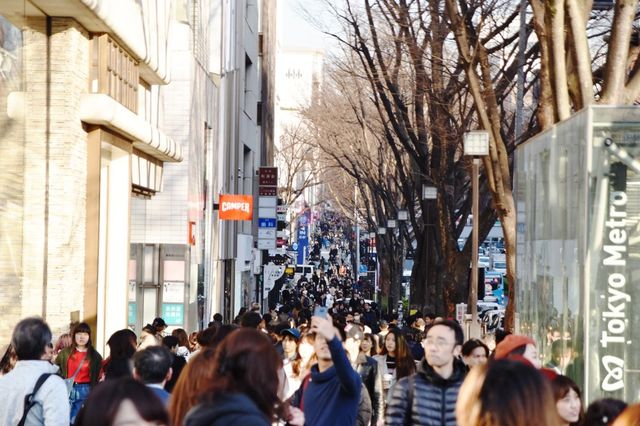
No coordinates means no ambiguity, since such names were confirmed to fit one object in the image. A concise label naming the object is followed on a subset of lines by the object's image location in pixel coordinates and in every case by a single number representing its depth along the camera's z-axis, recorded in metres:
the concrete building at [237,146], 37.59
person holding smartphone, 8.02
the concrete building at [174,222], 28.50
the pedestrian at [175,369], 9.93
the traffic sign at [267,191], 47.41
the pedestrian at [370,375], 10.88
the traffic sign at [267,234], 44.62
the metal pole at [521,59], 23.38
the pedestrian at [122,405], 4.25
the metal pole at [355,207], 71.44
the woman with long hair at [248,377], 4.59
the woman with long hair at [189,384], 5.35
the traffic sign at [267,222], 45.66
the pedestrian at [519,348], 7.68
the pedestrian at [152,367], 6.89
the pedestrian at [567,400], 7.25
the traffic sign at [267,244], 44.41
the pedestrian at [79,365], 11.49
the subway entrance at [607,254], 10.54
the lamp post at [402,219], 43.84
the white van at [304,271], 86.31
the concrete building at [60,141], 15.38
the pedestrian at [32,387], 7.39
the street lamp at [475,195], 21.81
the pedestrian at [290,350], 11.90
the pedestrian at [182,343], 14.81
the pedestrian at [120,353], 8.90
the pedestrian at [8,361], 10.13
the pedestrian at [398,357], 11.56
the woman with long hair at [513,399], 4.16
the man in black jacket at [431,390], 6.80
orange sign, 33.16
